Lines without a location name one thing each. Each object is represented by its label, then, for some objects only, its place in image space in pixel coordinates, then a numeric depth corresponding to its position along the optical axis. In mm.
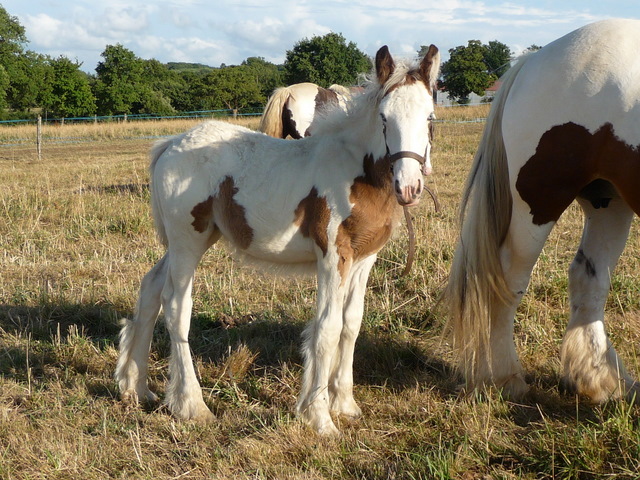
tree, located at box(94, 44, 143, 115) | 42969
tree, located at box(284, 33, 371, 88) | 48375
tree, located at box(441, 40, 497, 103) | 42938
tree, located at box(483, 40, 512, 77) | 49691
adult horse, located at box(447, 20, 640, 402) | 3088
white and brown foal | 3188
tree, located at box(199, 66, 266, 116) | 47375
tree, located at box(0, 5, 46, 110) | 43103
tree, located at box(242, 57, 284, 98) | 54091
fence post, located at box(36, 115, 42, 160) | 18155
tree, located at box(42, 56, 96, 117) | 41938
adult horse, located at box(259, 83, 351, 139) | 8352
